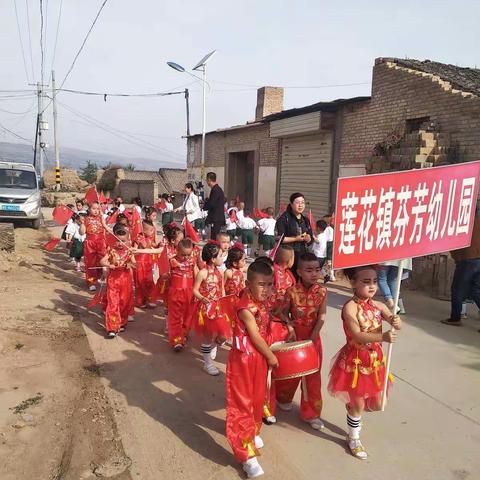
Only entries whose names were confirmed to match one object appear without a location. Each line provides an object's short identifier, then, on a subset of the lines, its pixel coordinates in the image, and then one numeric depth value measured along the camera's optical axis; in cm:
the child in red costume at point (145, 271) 659
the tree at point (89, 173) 3722
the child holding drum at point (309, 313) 344
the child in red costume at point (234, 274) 463
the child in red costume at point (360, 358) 303
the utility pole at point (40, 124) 3222
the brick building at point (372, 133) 879
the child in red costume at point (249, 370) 288
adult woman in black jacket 509
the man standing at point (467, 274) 585
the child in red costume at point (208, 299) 443
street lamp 1995
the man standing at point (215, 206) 796
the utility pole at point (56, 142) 2920
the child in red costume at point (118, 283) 552
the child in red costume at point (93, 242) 813
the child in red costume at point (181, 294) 502
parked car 1361
